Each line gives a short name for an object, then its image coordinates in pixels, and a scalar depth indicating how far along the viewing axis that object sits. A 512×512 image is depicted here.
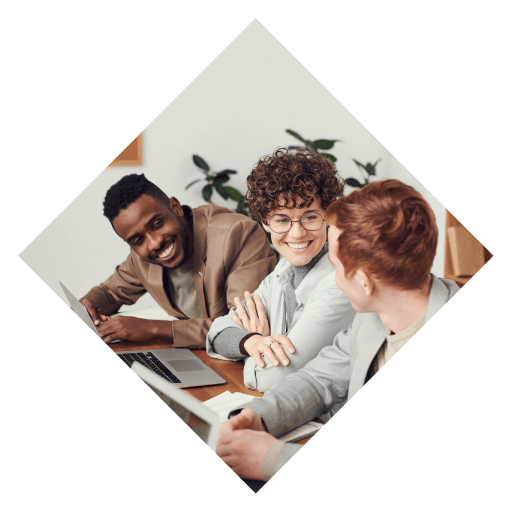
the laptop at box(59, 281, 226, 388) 2.41
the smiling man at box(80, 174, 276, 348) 2.61
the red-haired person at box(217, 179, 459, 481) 2.07
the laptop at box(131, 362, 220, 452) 2.14
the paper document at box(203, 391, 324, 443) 2.14
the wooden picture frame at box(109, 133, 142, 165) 2.63
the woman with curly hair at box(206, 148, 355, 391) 2.28
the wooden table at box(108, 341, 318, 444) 2.34
